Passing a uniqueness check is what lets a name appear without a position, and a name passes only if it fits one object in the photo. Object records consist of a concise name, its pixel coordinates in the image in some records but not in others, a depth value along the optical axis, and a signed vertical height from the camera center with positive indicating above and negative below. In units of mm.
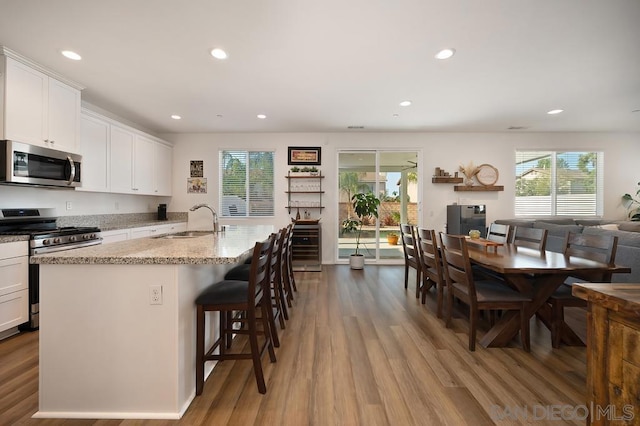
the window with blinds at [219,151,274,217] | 5633 +578
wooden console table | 858 -469
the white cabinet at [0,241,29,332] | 2420 -700
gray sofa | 2783 -267
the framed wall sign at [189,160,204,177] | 5605 +877
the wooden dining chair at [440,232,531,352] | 2207 -693
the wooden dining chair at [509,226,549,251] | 2747 -277
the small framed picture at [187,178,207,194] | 5609 +523
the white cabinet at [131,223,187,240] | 4102 -337
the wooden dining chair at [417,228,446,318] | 2836 -582
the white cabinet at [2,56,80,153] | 2625 +1080
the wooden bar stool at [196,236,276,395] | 1684 -598
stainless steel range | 2650 -270
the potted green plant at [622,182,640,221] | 5431 +218
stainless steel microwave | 2602 +463
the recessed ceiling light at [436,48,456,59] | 2621 +1576
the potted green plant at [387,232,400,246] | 5664 -549
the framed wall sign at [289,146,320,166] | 5551 +1132
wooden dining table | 2008 -499
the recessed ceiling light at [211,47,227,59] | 2611 +1551
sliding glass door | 5621 +394
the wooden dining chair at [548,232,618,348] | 2145 -529
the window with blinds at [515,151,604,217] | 5613 +645
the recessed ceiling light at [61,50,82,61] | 2650 +1543
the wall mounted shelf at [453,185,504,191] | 5469 +500
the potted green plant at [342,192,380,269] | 5113 +11
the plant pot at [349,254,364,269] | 5156 -957
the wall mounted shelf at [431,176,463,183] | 5457 +672
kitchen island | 1521 -731
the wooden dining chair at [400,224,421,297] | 3533 -524
